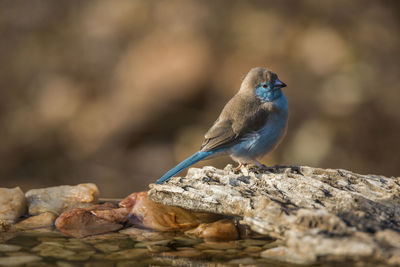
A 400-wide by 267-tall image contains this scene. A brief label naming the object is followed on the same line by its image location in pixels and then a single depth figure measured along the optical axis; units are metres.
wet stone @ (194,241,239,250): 5.99
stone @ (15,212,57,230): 6.92
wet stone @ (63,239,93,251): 5.93
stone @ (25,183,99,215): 7.70
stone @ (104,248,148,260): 5.59
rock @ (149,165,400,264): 4.60
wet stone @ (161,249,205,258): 5.66
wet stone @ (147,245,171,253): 5.89
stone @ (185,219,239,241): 6.39
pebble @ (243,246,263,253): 5.85
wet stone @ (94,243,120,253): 5.86
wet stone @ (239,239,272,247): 6.11
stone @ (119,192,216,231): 6.96
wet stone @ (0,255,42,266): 5.32
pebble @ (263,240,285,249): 5.90
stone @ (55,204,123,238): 6.68
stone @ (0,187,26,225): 7.19
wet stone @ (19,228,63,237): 6.51
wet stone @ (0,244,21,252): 5.80
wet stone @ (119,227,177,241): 6.45
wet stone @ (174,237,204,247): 6.14
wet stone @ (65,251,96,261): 5.51
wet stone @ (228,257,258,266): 5.34
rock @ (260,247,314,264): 4.98
